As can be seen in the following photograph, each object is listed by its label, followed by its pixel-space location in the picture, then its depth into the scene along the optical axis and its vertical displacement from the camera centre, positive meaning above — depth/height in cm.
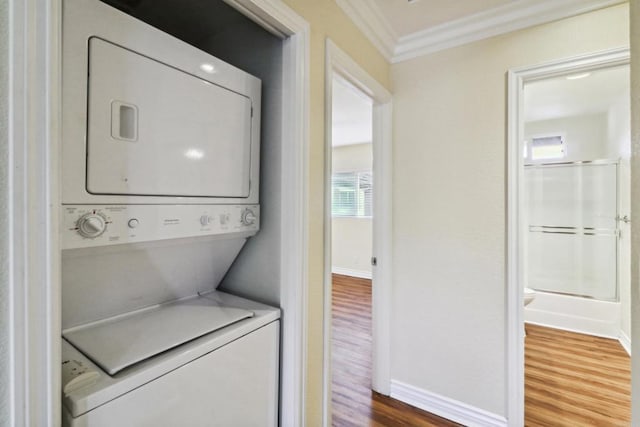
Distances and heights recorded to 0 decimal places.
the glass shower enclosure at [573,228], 347 -16
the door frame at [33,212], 50 +0
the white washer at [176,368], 66 -40
